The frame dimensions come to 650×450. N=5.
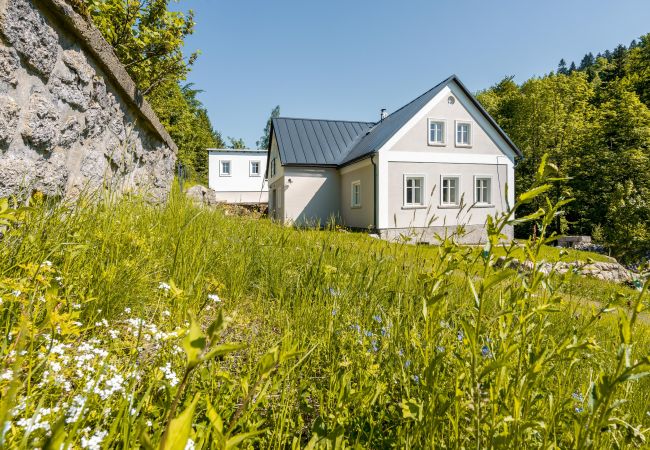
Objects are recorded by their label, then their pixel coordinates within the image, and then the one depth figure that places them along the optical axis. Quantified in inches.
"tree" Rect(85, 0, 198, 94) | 166.6
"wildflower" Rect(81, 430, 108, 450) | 29.2
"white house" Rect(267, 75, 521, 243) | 571.8
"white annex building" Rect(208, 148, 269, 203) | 1202.6
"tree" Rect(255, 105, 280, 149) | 2502.5
